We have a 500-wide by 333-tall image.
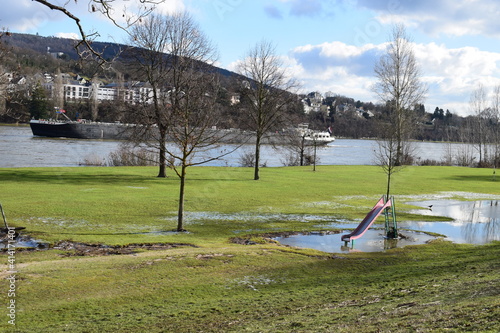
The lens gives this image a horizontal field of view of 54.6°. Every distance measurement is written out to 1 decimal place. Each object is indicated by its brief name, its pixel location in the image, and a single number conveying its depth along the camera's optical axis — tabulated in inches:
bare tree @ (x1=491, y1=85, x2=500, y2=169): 2605.8
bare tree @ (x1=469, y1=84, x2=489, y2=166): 2839.6
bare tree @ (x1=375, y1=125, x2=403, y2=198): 1001.5
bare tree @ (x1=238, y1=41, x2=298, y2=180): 1416.1
